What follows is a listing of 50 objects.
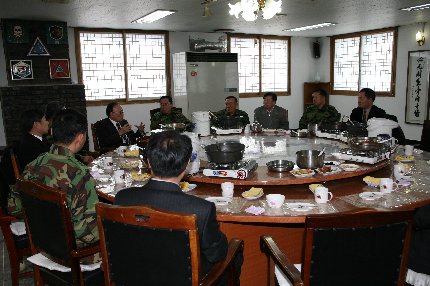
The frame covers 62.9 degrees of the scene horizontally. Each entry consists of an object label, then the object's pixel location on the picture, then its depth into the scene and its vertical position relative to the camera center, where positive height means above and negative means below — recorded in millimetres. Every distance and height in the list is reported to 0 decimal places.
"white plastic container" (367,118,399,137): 3332 -377
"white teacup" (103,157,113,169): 3002 -615
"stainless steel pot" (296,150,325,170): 2547 -530
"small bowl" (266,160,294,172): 2607 -578
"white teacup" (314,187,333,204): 2078 -631
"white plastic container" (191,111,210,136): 4395 -422
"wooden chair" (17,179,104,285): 1694 -710
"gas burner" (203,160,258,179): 2424 -564
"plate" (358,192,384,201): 2139 -669
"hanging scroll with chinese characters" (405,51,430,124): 7387 -34
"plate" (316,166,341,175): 2514 -601
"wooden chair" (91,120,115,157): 4508 -725
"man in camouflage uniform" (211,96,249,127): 5438 -362
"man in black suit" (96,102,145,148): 4629 -519
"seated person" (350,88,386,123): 4996 -283
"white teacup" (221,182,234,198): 2182 -618
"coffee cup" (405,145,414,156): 3172 -576
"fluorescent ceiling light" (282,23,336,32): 7363 +1306
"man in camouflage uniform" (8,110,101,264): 1901 -478
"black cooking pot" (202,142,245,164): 2480 -472
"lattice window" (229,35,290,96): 8906 +648
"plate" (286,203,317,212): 1987 -680
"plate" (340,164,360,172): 2584 -594
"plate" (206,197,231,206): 2100 -673
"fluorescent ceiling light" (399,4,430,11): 5613 +1269
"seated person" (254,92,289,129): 5566 -434
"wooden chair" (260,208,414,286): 1349 -634
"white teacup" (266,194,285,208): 2027 -640
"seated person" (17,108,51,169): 3245 -410
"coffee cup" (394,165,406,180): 2508 -602
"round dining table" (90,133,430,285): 2009 -687
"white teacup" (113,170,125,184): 2621 -639
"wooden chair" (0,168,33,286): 2285 -986
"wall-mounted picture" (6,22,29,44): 5934 +997
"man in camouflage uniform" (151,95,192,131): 5465 -413
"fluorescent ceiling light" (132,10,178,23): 5690 +1244
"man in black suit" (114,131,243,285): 1447 -439
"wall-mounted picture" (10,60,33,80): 6055 +392
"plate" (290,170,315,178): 2460 -605
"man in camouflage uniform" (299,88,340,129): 5316 -375
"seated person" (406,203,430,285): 1841 -884
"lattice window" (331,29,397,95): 8188 +607
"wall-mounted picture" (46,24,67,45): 6219 +1018
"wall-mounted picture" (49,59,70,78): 6336 +416
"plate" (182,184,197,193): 2425 -676
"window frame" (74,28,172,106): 7033 +613
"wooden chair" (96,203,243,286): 1312 -603
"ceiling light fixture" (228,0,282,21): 2867 +663
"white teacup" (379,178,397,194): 2182 -610
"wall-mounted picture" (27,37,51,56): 6125 +737
